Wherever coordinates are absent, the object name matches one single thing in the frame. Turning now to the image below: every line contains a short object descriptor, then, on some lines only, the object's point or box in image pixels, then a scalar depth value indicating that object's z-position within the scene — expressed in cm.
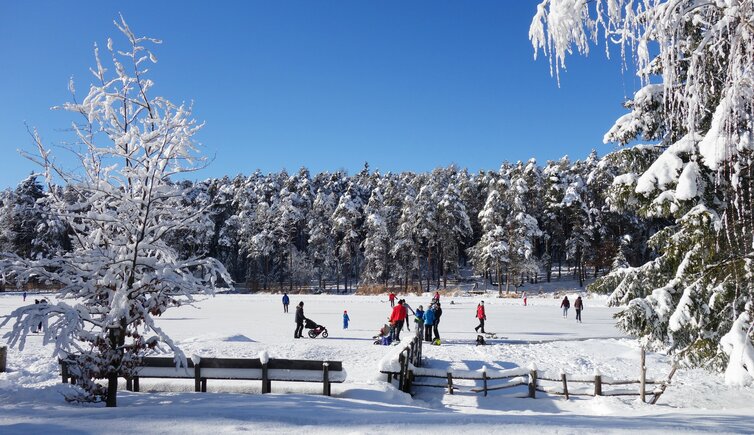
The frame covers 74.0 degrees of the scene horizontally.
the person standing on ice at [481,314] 2159
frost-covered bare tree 797
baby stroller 2053
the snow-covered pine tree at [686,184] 465
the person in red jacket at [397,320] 1958
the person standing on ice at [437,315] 2016
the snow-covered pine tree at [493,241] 5144
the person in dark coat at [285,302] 3297
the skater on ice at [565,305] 3053
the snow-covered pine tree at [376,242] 6050
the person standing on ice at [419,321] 1684
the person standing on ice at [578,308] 2831
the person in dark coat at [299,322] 1992
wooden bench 1070
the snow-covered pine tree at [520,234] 5259
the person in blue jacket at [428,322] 1984
